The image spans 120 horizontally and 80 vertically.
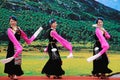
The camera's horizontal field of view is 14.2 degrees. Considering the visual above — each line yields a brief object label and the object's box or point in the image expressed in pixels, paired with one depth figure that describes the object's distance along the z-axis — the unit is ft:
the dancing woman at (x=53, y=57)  33.04
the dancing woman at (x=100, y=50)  33.06
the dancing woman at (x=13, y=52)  31.83
